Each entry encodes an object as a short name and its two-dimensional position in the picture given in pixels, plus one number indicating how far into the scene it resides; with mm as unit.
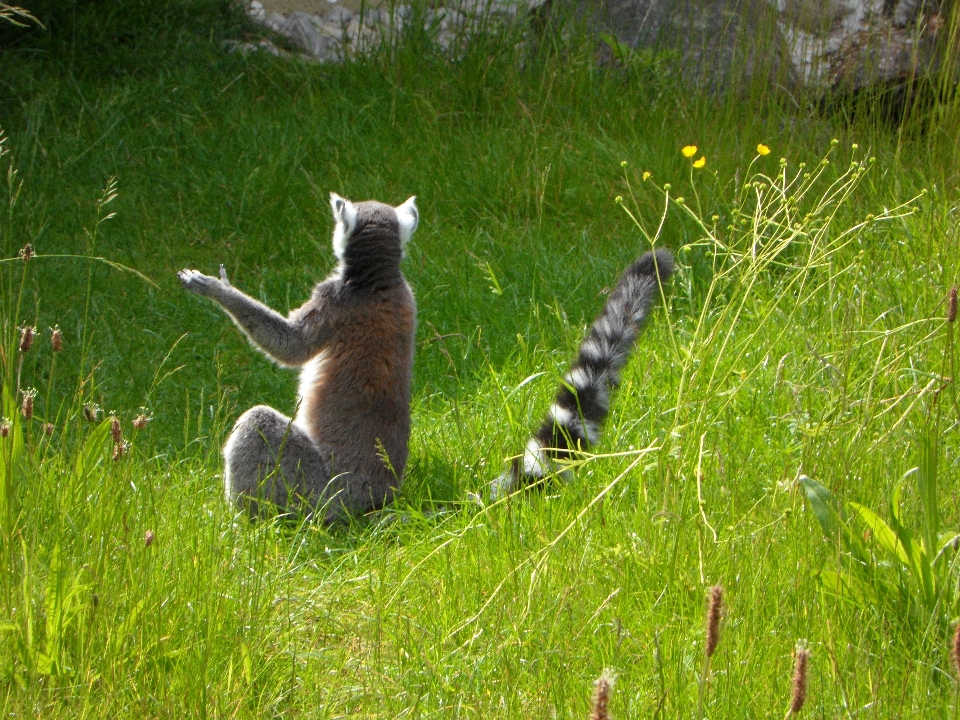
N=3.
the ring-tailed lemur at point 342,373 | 6895
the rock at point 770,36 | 11797
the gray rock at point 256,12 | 15656
